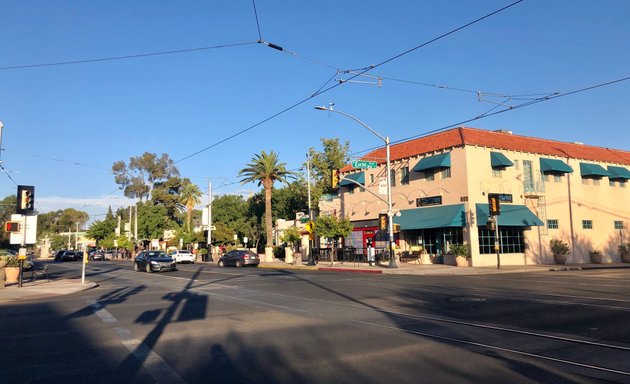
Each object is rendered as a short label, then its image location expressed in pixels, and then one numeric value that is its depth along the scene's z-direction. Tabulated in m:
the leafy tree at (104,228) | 102.56
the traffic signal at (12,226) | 20.61
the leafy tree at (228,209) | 68.31
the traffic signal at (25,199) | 20.48
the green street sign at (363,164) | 30.58
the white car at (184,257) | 48.03
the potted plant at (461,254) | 31.77
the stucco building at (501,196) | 32.84
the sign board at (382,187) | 32.88
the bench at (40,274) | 24.46
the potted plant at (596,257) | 37.47
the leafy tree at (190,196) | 75.94
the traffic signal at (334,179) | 30.00
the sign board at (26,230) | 21.41
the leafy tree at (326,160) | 61.97
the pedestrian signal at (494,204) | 28.41
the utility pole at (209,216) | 51.96
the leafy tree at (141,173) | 89.41
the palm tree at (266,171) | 49.00
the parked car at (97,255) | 71.19
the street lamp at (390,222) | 30.80
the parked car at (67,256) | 65.94
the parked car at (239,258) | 39.16
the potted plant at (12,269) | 23.06
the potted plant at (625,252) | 39.75
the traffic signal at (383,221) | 32.41
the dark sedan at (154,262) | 31.70
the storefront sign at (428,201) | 34.44
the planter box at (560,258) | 35.47
